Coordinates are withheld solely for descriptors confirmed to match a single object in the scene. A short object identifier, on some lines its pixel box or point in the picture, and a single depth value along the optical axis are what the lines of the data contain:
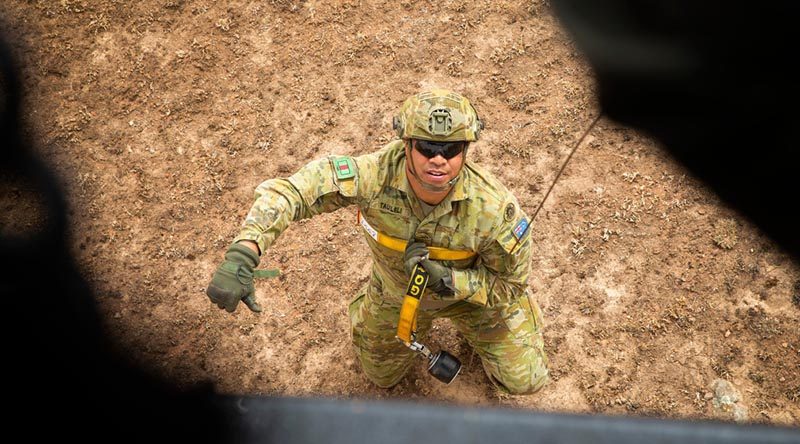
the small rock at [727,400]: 5.14
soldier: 3.81
